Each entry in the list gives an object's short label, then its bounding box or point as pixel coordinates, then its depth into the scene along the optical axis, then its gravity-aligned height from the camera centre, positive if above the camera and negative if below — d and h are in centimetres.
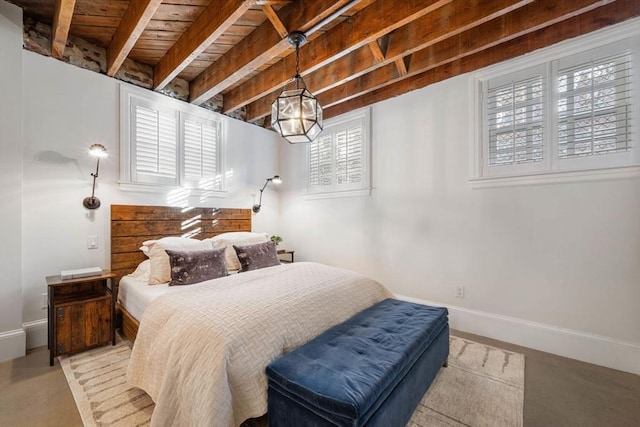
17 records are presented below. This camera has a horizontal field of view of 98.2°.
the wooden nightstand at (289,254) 436 -71
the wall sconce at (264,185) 435 +46
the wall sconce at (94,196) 264 +18
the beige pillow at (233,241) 315 -34
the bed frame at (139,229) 289 -19
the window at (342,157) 384 +83
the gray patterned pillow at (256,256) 302 -48
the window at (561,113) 227 +90
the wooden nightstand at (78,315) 228 -87
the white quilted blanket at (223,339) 140 -74
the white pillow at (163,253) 260 -39
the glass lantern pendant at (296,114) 200 +72
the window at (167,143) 311 +87
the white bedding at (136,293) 230 -71
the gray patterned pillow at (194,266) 250 -50
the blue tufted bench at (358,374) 125 -81
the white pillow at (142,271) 278 -61
